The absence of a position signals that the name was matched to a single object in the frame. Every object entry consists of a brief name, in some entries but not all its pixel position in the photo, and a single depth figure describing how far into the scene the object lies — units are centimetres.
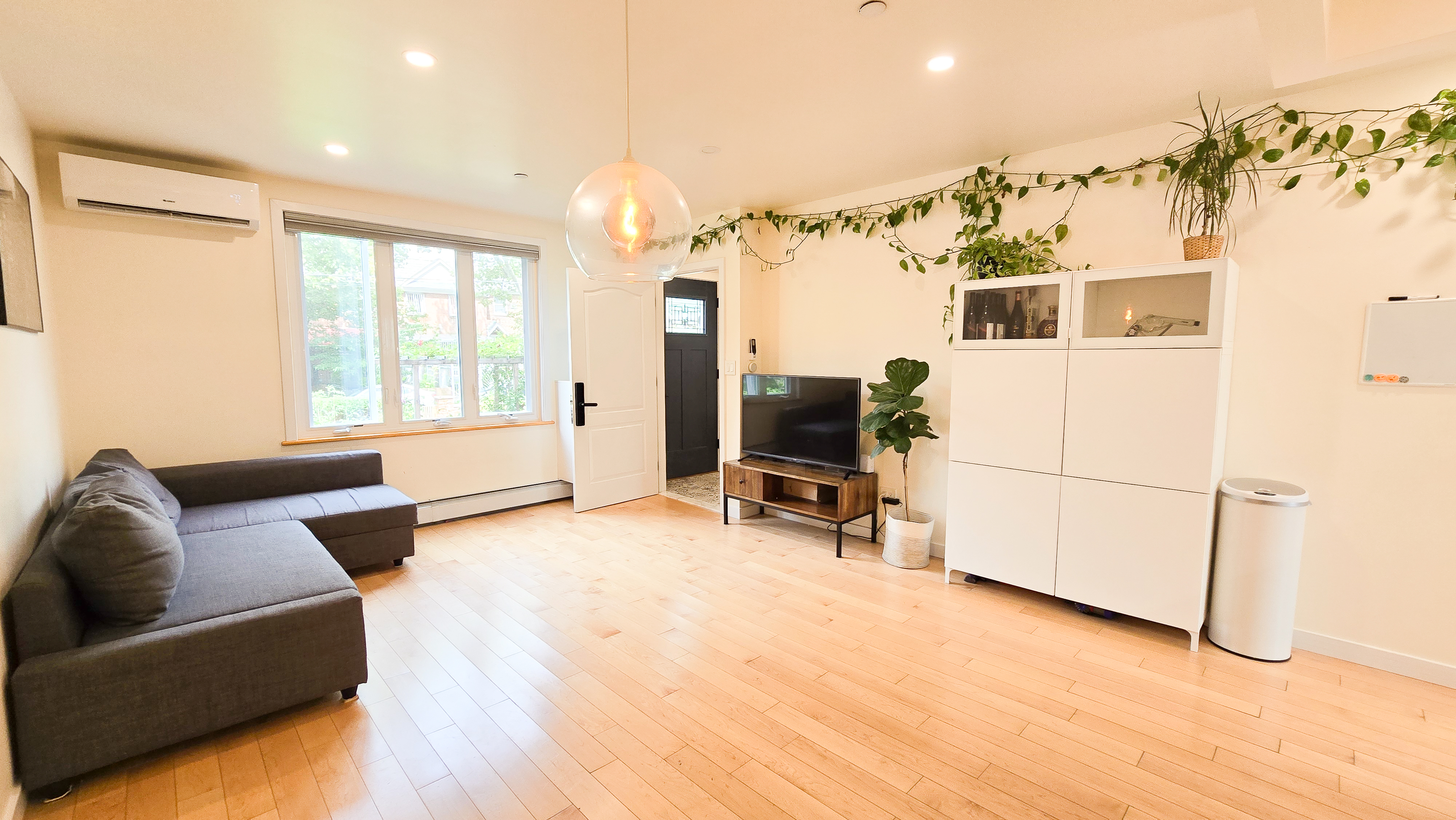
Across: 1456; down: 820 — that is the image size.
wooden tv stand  394
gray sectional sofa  177
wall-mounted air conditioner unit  312
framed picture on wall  214
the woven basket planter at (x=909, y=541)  366
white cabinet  263
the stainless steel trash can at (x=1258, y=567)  252
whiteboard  236
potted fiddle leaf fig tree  365
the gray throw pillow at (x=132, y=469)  286
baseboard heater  466
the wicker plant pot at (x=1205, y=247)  260
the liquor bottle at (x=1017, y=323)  313
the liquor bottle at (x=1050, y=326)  302
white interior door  491
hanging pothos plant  242
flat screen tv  401
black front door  610
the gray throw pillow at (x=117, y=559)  192
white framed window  407
